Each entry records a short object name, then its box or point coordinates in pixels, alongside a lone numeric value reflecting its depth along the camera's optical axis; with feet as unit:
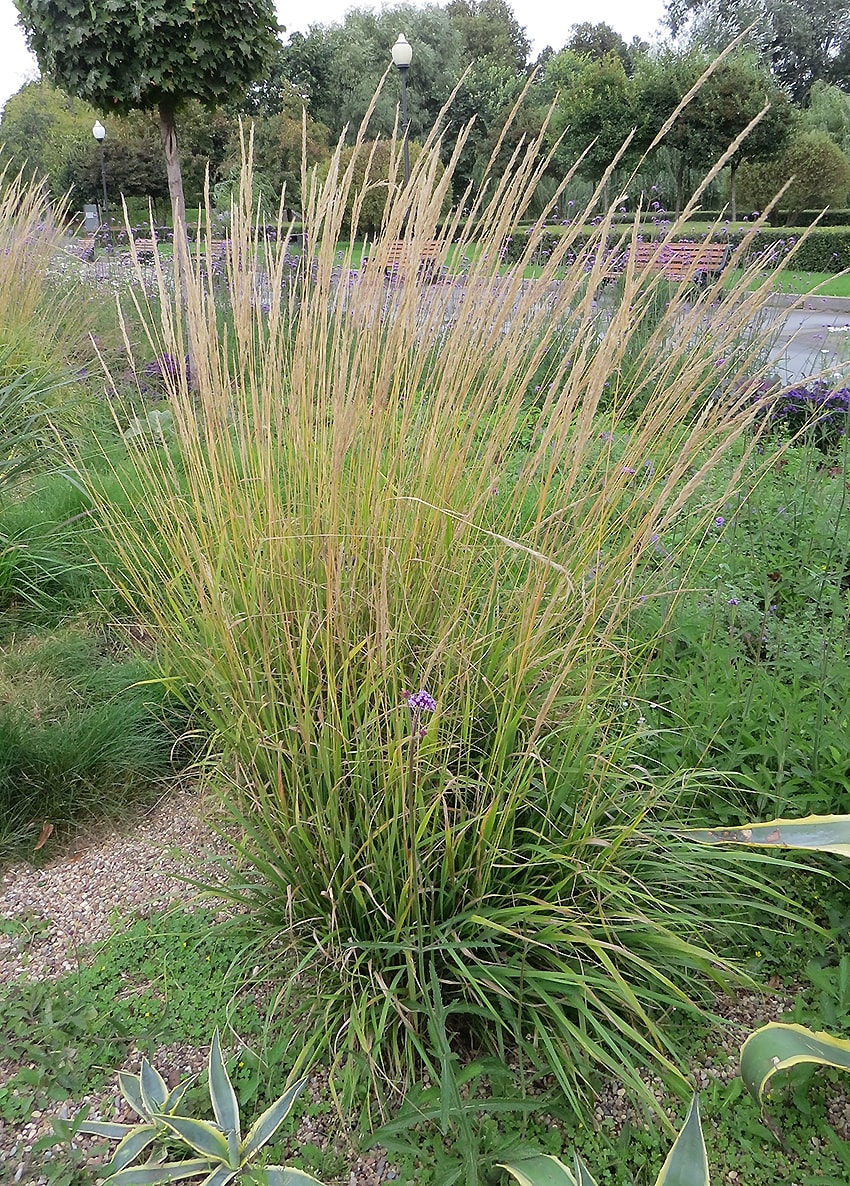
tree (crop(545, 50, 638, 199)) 52.06
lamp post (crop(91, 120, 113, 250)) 50.71
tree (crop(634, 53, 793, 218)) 43.88
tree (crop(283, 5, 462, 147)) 89.66
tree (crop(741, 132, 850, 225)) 52.95
